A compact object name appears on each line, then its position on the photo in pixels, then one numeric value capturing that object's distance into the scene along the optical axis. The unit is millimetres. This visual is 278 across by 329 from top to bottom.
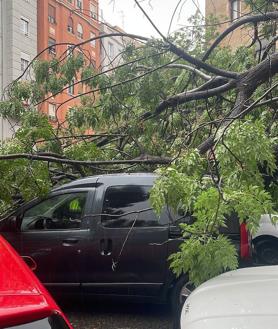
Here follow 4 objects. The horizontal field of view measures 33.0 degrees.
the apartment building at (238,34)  7992
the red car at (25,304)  1797
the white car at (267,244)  7809
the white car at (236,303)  2374
